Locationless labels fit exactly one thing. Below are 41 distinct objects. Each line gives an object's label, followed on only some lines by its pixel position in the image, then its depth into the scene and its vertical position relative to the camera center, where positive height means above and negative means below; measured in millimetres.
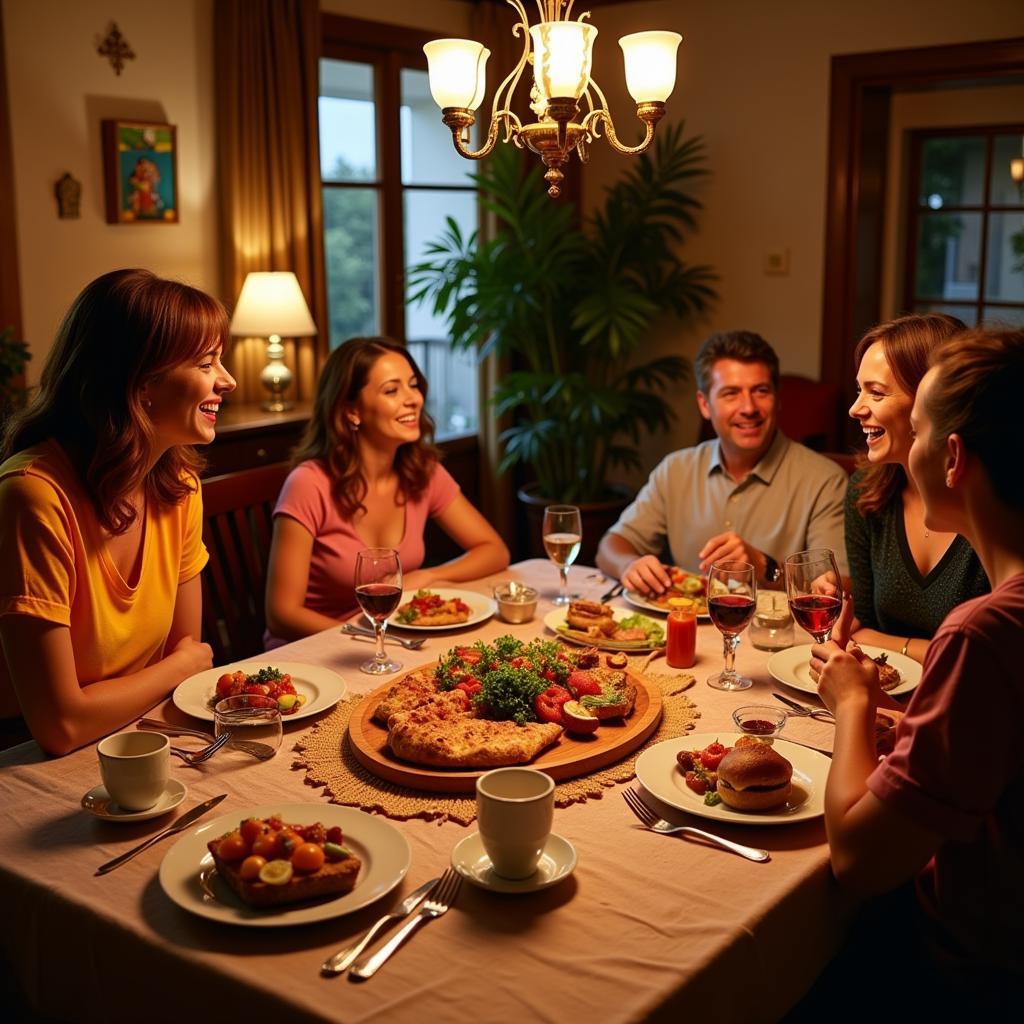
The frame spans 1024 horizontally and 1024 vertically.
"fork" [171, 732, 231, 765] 1641 -626
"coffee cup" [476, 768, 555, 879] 1295 -573
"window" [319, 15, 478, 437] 4949 +494
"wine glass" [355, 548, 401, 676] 1972 -471
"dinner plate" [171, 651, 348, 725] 1811 -614
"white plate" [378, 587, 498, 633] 2240 -609
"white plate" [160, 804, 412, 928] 1248 -629
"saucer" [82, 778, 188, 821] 1452 -622
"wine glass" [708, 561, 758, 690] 1883 -486
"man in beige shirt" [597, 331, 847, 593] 2887 -477
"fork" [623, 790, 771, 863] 1392 -645
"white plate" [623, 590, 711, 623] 2309 -610
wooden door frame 4637 +442
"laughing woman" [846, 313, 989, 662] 2172 -452
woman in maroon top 1273 -497
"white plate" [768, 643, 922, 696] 1911 -616
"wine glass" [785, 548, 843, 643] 1827 -447
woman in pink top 2672 -455
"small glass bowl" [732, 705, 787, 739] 1685 -597
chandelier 1924 +349
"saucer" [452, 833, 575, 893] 1306 -636
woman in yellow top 1708 -327
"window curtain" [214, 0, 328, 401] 4402 +544
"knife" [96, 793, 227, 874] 1366 -638
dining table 1150 -655
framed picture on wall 4133 +424
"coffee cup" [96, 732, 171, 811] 1442 -572
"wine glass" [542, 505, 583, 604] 2314 -460
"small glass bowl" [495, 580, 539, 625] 2299 -591
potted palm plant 4848 -21
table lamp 4285 -53
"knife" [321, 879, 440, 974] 1175 -645
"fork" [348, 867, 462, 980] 1174 -647
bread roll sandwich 1469 -595
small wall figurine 4004 +327
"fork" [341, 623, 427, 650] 2158 -626
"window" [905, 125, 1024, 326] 4953 +265
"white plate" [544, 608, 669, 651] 2125 -617
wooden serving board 1562 -621
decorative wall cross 4086 +829
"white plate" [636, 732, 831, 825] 1458 -627
